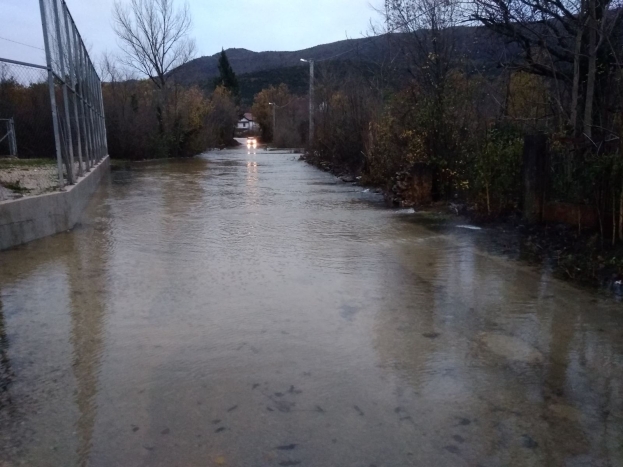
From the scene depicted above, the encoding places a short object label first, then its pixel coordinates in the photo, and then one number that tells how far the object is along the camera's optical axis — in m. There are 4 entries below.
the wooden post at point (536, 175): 8.04
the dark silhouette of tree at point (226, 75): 96.44
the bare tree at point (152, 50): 39.47
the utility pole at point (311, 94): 31.25
